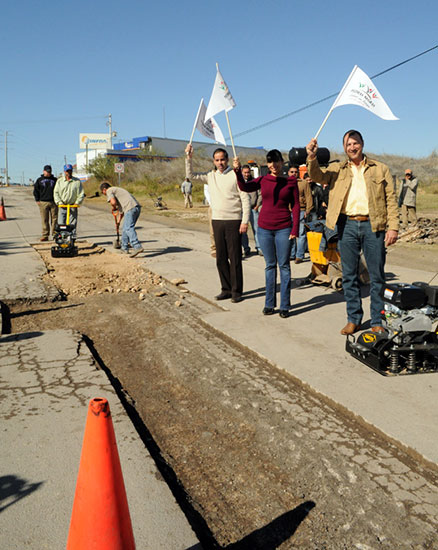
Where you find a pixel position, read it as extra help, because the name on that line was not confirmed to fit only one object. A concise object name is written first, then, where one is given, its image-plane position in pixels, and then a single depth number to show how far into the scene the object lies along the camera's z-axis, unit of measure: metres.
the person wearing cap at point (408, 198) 17.05
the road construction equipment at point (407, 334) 4.13
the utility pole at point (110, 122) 100.33
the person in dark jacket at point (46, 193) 12.94
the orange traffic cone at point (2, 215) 21.62
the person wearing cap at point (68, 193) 12.16
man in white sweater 6.83
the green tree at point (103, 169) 54.47
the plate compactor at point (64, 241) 11.26
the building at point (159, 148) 66.12
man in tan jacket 4.90
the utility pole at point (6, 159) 116.78
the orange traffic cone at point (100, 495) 2.05
